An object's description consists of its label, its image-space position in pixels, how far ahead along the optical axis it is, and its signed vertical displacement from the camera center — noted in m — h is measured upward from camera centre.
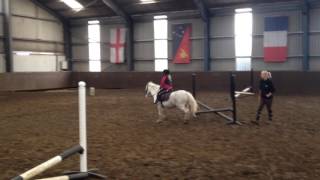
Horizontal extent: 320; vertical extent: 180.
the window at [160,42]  22.61 +2.32
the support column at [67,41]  25.49 +2.78
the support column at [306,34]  18.56 +2.26
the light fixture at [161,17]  22.47 +4.14
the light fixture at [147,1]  21.51 +5.03
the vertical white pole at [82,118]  4.04 -0.58
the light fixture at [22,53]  22.21 +1.62
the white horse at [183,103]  8.42 -0.80
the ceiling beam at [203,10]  19.79 +4.17
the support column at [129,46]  23.26 +2.10
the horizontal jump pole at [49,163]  3.32 -1.02
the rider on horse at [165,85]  8.66 -0.32
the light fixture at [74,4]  23.36 +5.33
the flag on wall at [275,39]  19.39 +2.12
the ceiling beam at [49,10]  23.61 +5.12
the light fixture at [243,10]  20.13 +4.08
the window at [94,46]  24.69 +2.26
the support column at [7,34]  21.00 +2.81
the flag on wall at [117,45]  23.71 +2.25
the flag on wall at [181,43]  21.85 +2.15
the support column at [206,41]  20.79 +2.18
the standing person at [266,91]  8.44 -0.52
